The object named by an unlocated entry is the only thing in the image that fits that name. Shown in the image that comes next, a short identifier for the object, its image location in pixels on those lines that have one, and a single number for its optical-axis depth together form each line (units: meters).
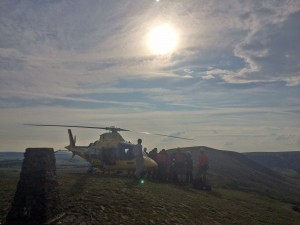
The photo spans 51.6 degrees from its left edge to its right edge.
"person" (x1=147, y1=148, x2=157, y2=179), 25.06
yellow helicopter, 23.16
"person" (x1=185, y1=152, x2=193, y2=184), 25.33
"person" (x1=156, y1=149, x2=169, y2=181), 24.83
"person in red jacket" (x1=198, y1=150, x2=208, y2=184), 24.94
